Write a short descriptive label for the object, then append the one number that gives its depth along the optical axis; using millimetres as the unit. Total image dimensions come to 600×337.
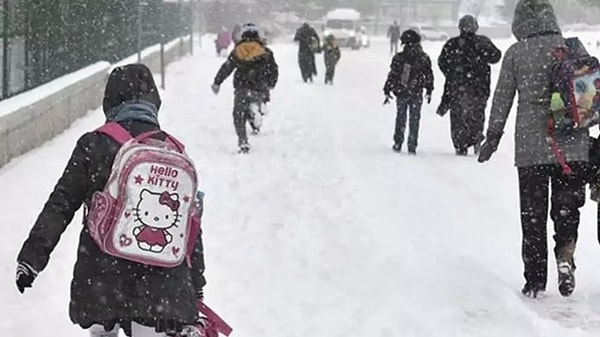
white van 61688
